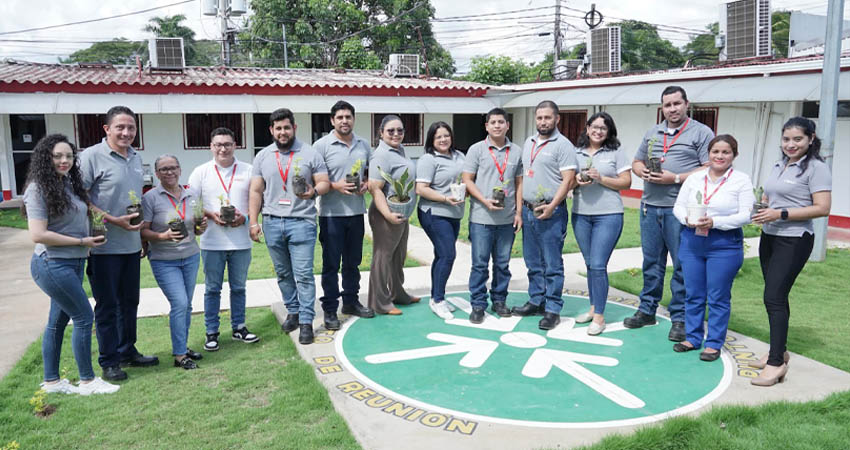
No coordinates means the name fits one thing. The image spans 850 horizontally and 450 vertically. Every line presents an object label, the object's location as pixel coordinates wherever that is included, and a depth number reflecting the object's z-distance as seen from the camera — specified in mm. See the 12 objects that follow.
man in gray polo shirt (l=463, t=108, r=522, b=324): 5352
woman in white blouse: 4348
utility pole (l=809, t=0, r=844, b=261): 7992
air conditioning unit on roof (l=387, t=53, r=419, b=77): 20938
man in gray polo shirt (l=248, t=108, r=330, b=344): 4934
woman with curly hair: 3686
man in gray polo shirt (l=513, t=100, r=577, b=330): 5156
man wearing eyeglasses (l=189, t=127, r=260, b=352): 4727
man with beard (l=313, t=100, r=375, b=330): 5167
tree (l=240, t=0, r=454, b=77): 26875
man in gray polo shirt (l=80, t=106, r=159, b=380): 4156
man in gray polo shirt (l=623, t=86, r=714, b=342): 4949
